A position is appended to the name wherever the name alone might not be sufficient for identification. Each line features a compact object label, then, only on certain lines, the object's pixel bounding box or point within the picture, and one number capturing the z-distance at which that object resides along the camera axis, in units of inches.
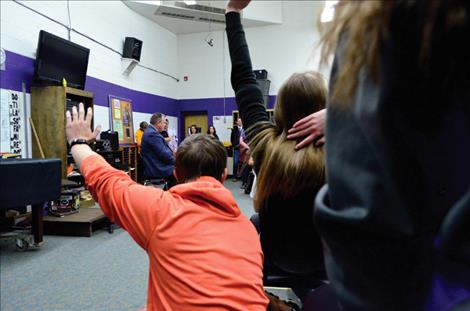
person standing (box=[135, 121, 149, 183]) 300.8
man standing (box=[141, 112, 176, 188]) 170.2
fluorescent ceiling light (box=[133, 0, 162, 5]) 302.0
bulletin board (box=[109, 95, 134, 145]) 280.5
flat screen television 196.2
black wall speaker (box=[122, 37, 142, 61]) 291.7
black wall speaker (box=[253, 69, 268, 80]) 348.2
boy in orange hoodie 38.7
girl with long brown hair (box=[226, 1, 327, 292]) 43.0
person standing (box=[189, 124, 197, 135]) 357.1
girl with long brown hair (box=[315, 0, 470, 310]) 14.7
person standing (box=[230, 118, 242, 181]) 323.9
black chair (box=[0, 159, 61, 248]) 116.1
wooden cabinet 193.6
